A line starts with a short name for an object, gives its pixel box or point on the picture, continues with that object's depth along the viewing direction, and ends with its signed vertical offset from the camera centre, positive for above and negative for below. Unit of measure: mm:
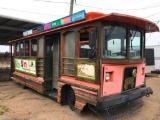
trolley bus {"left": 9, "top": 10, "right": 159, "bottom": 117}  3227 -58
